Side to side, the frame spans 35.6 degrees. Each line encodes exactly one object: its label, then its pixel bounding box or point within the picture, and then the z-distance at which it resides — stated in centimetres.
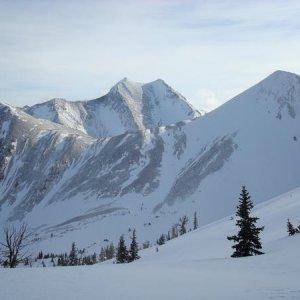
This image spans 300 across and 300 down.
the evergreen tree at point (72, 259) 13188
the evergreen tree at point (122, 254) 7631
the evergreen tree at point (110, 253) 14668
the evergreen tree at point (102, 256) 15327
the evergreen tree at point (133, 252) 7556
